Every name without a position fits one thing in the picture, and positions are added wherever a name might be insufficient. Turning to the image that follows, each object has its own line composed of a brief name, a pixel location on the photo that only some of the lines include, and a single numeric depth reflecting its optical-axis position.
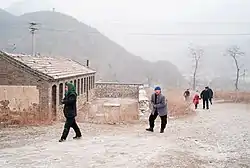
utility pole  38.79
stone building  19.45
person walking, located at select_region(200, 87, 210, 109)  24.83
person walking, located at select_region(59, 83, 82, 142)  10.49
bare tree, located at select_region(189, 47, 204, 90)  72.11
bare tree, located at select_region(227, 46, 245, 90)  63.16
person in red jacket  26.05
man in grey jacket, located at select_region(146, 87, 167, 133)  12.37
